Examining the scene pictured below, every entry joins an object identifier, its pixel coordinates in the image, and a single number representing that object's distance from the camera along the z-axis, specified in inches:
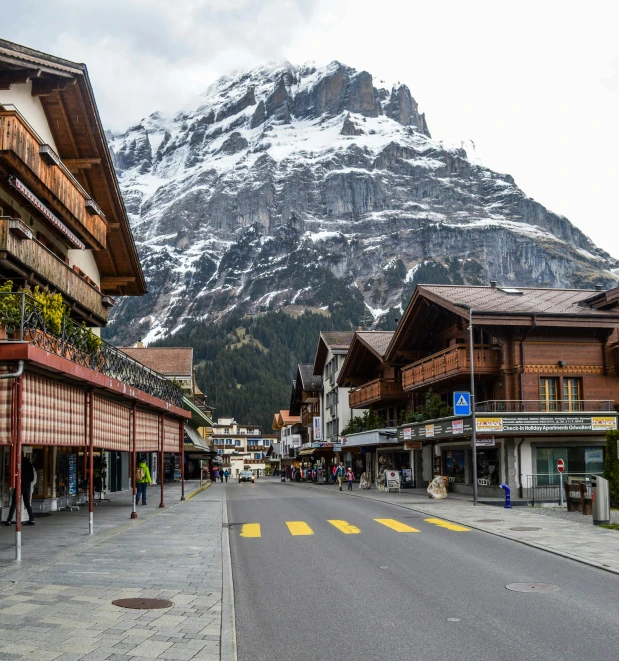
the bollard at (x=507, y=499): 1064.2
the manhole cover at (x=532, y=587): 435.4
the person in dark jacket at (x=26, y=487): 768.9
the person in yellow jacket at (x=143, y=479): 1120.0
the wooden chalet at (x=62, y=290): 541.3
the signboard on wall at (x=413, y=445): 1573.6
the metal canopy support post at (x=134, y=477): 890.9
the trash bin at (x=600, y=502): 786.2
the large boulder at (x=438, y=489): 1301.7
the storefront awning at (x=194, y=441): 2113.3
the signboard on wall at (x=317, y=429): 3006.9
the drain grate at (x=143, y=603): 383.8
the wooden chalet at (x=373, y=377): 1884.8
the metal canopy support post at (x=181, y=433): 1296.9
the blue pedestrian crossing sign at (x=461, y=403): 1192.8
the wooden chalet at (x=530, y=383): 1241.4
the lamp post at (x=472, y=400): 1145.4
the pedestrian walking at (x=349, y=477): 1765.5
